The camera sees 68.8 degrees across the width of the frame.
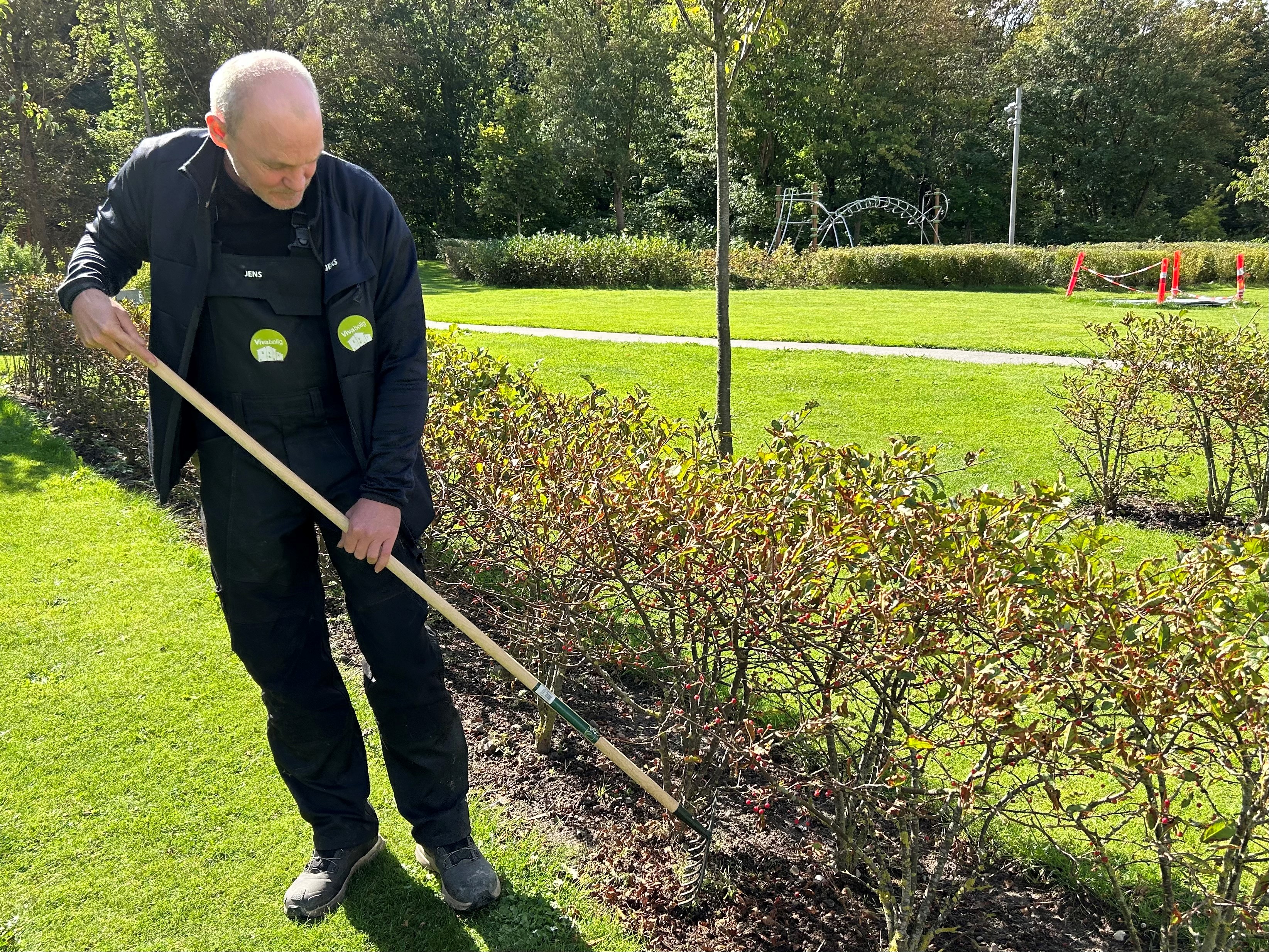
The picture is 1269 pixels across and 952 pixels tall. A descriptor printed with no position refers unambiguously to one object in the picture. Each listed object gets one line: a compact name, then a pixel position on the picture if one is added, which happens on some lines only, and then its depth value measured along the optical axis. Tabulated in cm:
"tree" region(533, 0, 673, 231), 3622
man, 240
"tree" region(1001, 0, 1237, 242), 3403
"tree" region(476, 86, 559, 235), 3672
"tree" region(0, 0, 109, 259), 2247
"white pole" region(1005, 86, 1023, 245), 2452
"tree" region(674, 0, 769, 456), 511
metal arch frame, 2991
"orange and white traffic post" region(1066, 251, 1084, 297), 1878
